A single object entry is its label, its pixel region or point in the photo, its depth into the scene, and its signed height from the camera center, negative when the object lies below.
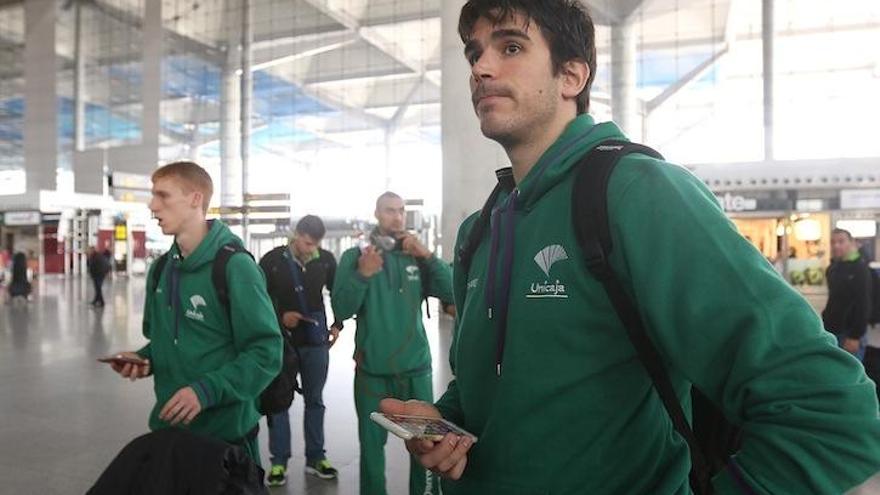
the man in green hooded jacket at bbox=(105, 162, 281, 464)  2.81 -0.35
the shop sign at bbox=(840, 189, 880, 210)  15.88 +1.11
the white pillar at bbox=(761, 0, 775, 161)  20.55 +5.58
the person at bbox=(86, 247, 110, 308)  19.44 -0.67
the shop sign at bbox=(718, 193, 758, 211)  16.77 +1.07
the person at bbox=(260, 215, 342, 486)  5.15 -0.64
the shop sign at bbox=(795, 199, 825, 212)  16.44 +0.99
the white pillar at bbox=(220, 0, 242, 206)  29.62 +5.87
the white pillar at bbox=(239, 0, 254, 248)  29.53 +7.42
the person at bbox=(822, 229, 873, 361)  6.99 -0.57
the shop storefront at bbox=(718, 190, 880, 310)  15.82 +0.49
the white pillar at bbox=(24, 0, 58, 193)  31.48 +7.87
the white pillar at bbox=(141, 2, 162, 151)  29.23 +8.02
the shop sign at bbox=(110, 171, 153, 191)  25.25 +2.57
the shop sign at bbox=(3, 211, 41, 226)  32.81 +1.47
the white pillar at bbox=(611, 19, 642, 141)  21.17 +5.49
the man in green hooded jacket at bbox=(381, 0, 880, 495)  0.97 -0.15
